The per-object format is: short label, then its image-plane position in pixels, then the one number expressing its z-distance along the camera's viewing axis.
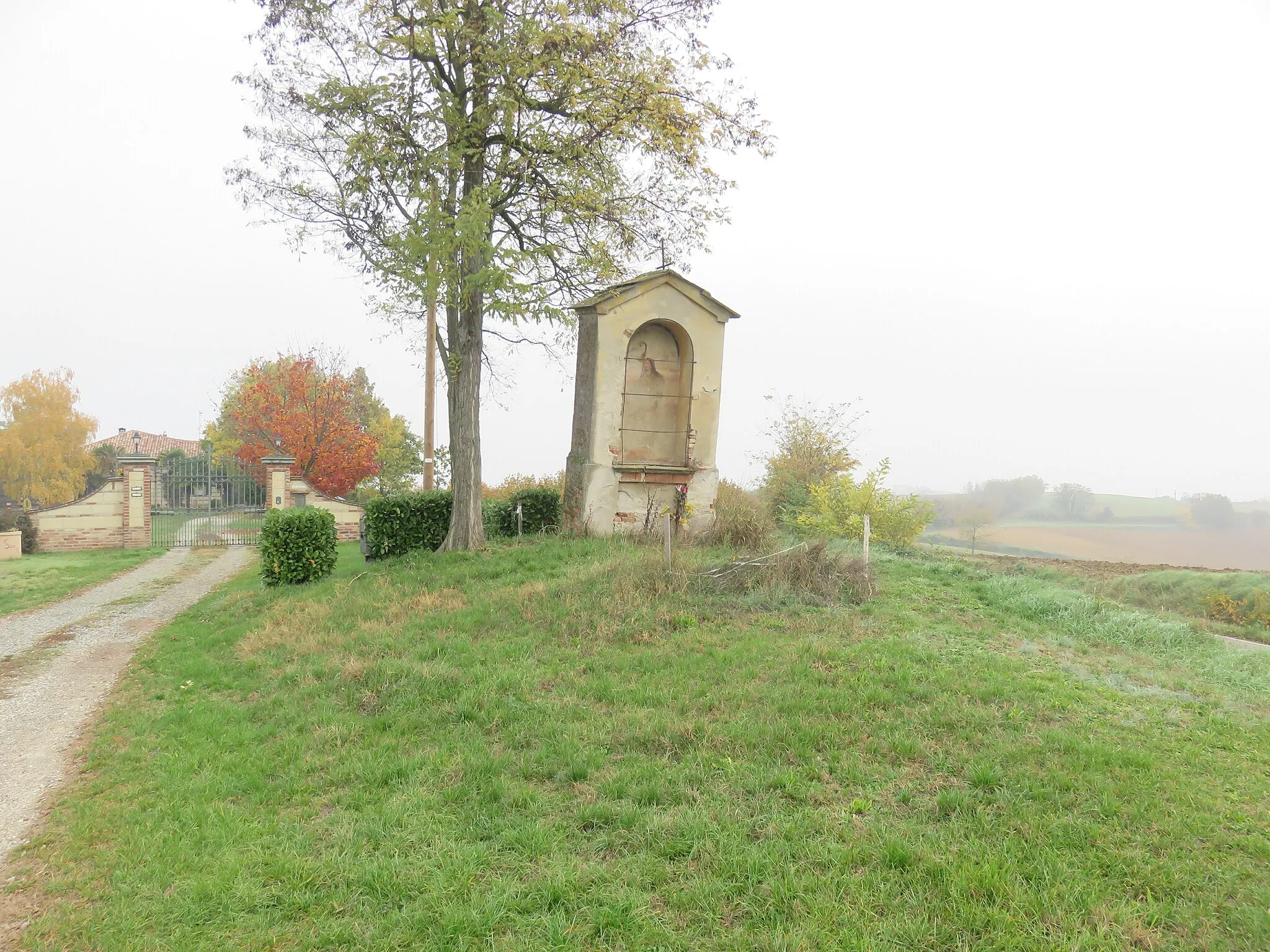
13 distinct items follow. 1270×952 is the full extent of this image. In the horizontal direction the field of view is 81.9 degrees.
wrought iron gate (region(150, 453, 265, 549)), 22.64
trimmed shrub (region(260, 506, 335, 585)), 12.20
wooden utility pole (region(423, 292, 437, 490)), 16.48
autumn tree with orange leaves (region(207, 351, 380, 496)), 28.48
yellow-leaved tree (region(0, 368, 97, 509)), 36.66
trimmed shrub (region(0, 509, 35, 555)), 20.28
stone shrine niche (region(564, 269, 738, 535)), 12.73
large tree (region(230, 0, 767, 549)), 11.25
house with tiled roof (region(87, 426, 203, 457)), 53.72
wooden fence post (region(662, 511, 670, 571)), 8.91
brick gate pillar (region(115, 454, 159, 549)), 21.45
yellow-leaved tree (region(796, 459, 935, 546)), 15.99
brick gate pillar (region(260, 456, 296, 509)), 21.94
